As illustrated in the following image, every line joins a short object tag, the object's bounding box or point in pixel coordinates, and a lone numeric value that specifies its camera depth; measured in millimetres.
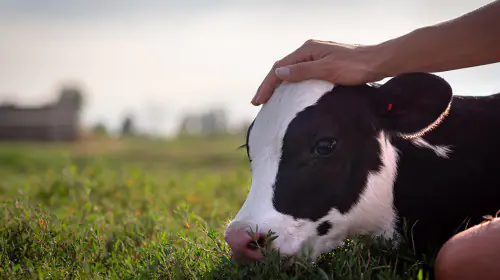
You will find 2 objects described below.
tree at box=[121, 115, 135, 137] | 50297
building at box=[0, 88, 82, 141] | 34000
